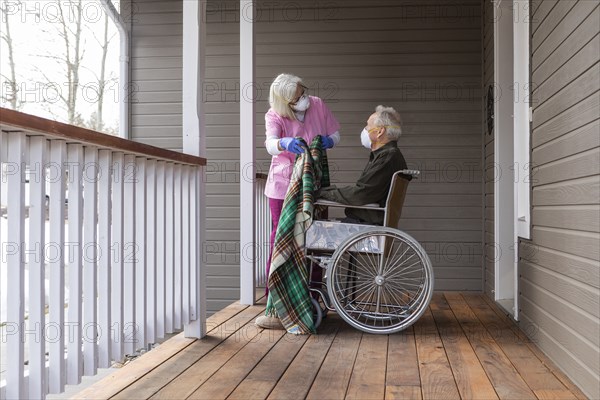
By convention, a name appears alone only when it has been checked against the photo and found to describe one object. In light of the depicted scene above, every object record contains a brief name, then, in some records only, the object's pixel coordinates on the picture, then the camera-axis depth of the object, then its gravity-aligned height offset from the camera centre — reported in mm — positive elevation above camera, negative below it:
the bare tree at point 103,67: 8875 +1819
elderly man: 3809 +195
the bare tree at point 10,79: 8703 +1619
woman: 4152 +500
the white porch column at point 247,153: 4777 +367
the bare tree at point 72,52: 8969 +2048
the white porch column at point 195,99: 3559 +557
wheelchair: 3721 -317
